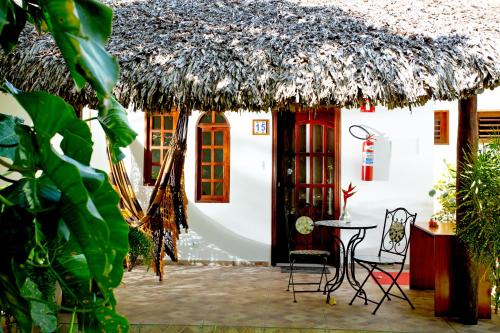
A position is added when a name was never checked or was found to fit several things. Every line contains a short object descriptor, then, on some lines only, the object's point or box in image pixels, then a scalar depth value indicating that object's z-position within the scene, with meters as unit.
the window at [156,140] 6.56
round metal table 4.56
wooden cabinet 4.11
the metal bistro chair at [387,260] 4.38
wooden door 6.54
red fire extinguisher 6.34
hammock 5.05
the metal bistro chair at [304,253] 4.83
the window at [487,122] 6.84
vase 5.06
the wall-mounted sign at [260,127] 6.46
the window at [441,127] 6.88
